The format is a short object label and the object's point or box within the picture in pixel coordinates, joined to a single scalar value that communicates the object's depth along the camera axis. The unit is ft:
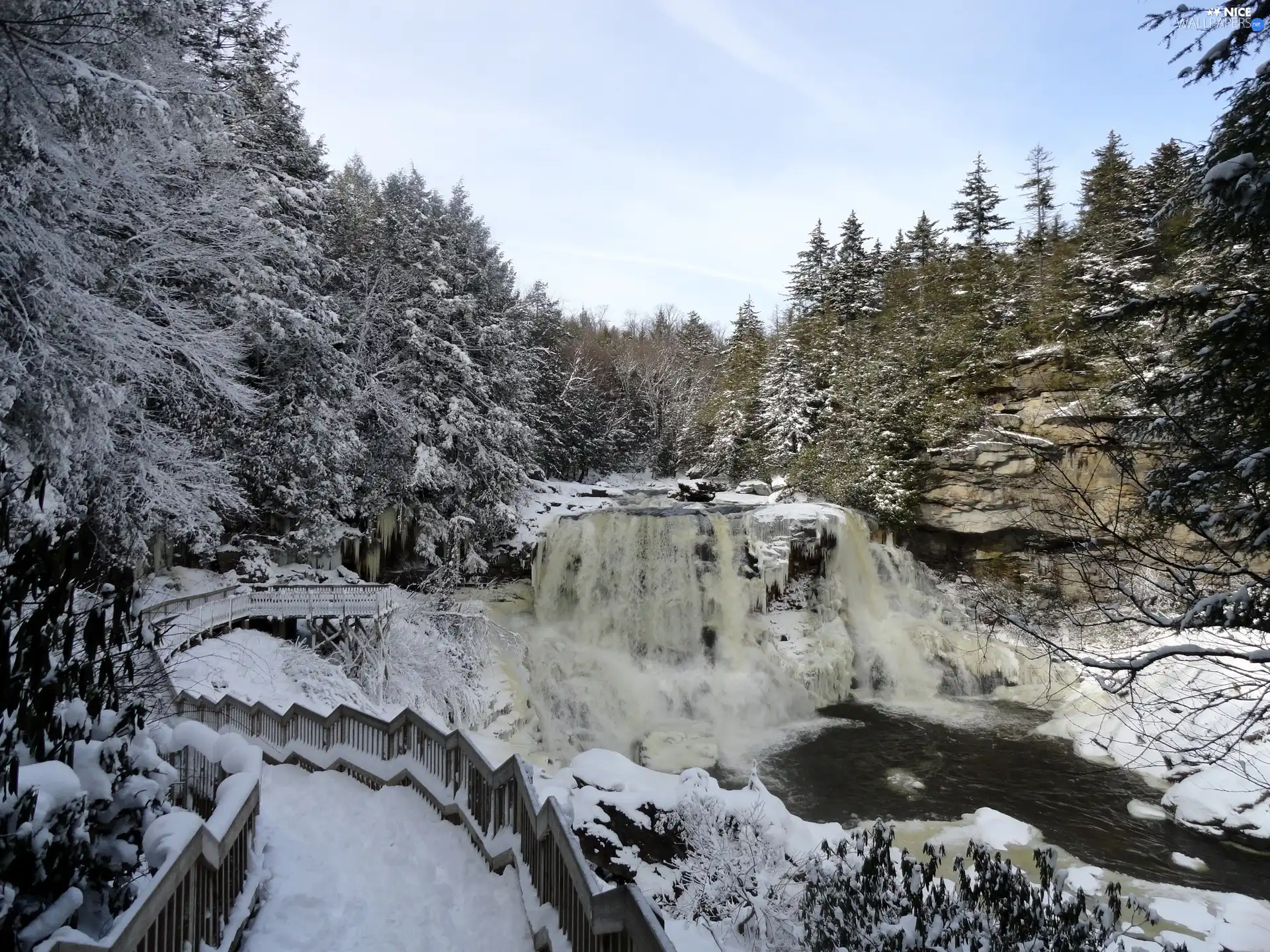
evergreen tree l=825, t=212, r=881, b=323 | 123.95
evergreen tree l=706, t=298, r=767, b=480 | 117.80
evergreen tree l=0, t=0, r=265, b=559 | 28.76
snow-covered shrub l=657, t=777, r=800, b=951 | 26.86
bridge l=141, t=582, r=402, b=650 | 54.13
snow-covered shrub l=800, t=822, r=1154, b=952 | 18.89
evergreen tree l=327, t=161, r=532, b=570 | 70.90
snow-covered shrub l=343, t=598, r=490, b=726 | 53.06
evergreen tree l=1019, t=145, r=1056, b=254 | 134.00
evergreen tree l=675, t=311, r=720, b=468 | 141.90
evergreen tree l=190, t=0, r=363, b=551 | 58.39
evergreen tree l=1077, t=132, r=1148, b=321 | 77.20
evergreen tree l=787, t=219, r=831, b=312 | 136.56
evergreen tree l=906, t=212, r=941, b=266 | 132.87
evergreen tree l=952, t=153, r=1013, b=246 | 128.88
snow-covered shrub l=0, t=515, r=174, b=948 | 10.60
